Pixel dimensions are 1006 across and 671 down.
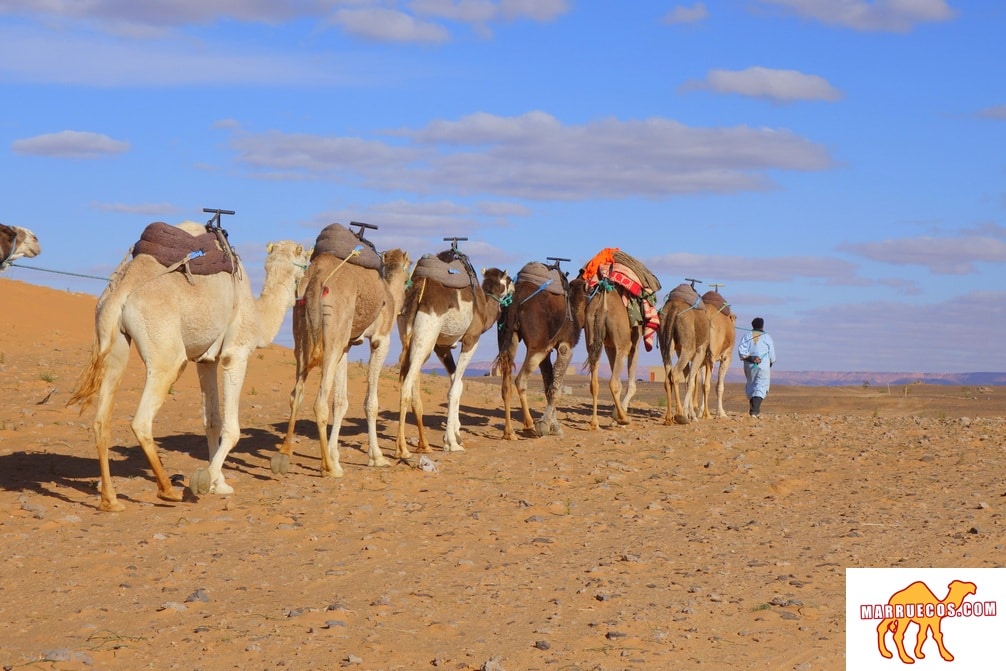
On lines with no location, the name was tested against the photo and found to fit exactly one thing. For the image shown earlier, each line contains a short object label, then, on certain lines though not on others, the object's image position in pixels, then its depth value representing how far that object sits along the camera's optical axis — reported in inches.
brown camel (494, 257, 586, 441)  693.9
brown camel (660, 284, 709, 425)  806.5
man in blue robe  873.5
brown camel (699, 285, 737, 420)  851.4
